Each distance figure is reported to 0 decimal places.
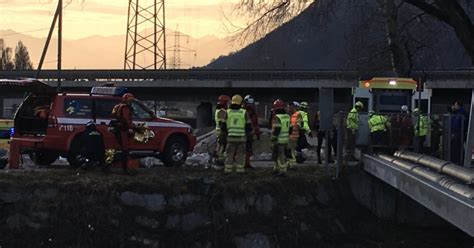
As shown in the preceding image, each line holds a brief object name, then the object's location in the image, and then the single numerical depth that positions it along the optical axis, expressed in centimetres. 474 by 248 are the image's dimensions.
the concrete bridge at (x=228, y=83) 4800
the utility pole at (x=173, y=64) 8584
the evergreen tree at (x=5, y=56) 11749
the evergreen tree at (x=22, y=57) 13799
